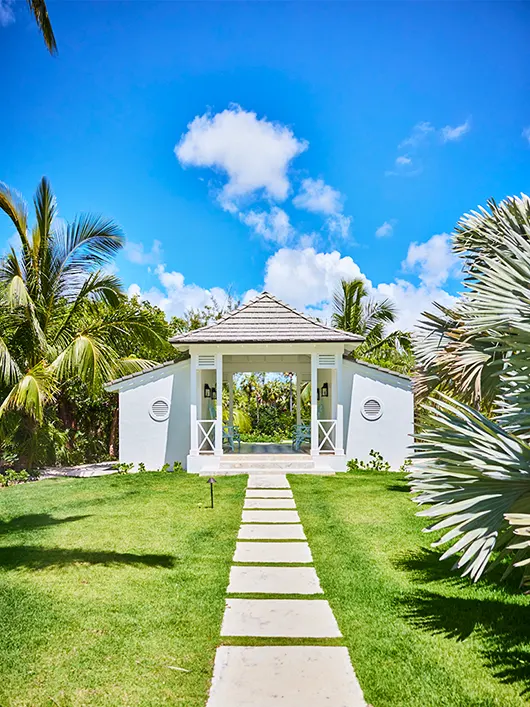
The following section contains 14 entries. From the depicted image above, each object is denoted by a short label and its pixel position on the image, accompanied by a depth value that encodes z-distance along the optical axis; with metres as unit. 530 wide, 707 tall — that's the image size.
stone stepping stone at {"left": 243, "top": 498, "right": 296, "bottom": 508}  9.04
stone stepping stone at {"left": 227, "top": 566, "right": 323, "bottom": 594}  4.97
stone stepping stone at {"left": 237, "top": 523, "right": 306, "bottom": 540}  6.96
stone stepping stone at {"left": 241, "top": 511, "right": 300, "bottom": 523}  7.92
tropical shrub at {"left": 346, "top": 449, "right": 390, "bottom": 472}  13.78
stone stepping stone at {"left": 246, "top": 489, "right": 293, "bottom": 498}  9.94
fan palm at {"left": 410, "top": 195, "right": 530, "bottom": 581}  2.92
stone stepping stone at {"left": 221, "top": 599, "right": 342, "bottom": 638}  4.00
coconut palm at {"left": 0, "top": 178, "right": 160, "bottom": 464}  12.22
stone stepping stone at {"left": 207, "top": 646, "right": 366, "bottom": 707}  3.04
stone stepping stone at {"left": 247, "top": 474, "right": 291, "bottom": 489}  10.96
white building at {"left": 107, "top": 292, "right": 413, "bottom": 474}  13.22
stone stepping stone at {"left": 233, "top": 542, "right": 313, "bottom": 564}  5.98
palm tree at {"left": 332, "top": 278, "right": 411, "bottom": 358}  21.56
